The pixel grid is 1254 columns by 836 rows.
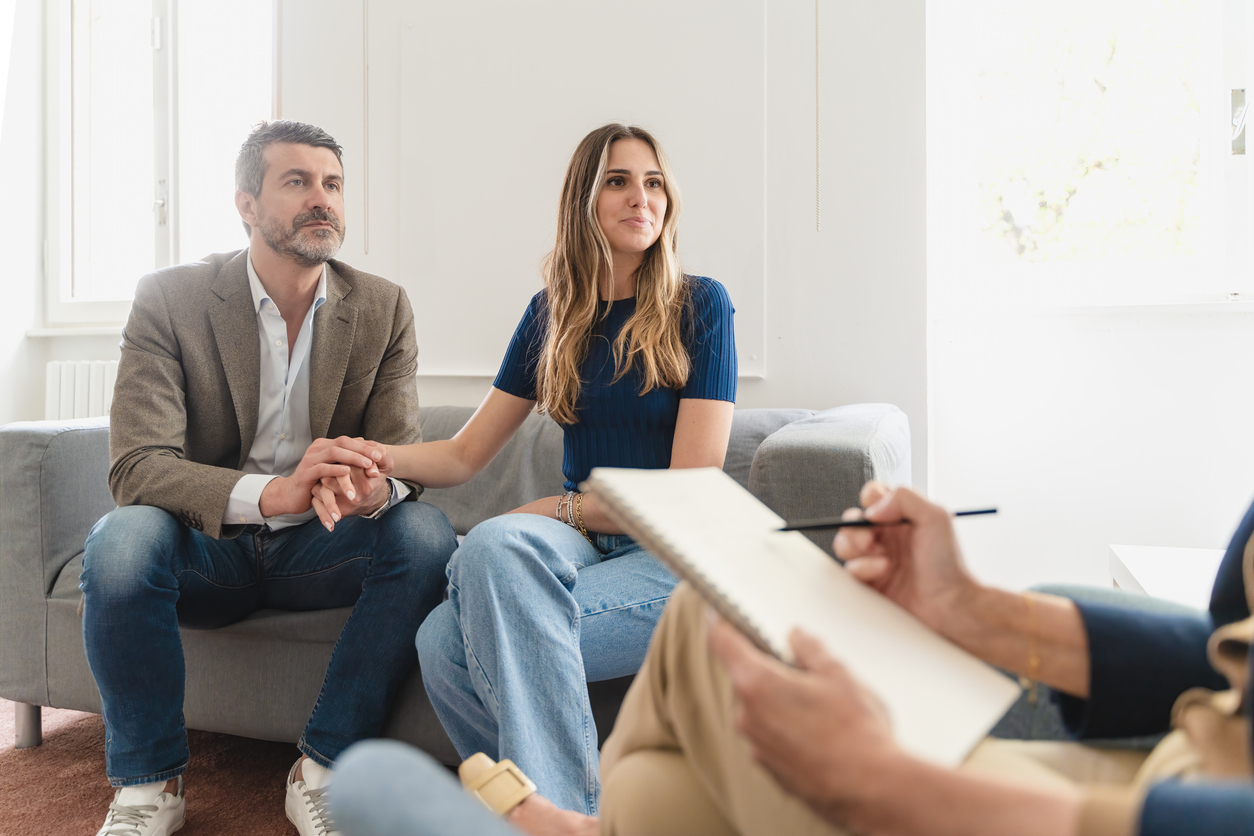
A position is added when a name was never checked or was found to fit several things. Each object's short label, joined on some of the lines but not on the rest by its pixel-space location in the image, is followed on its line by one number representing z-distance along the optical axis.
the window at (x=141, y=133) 3.39
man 1.40
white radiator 3.45
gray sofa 1.58
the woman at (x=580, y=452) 1.20
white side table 1.26
